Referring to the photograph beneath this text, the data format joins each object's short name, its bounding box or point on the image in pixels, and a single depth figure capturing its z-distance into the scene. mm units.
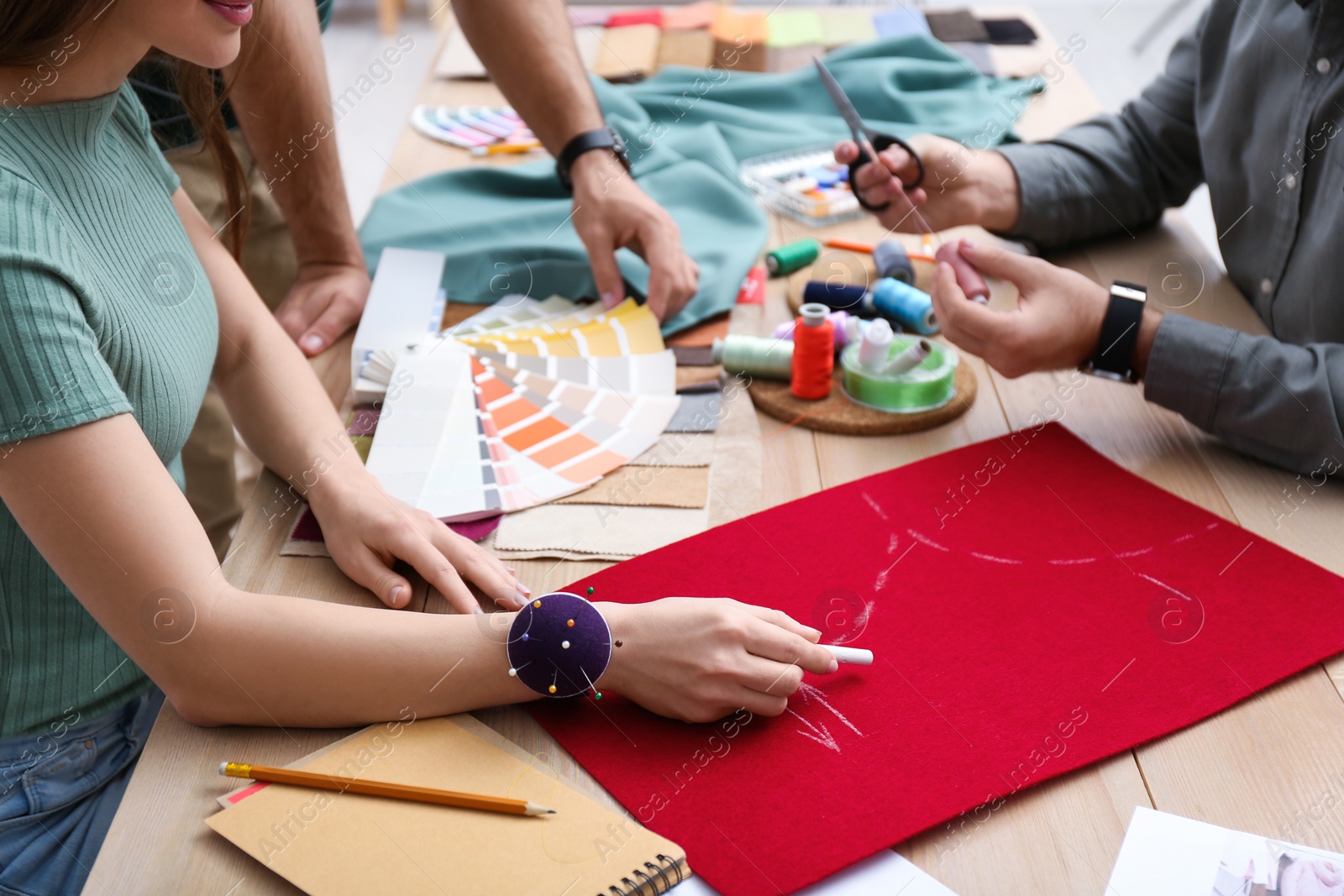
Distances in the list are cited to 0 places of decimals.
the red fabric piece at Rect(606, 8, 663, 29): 2441
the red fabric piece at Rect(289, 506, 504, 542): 1094
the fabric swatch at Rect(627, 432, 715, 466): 1219
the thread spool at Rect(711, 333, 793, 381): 1357
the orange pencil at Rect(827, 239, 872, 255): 1651
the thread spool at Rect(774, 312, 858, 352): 1390
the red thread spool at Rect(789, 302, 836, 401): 1303
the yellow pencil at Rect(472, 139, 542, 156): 1957
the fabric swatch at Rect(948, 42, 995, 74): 2212
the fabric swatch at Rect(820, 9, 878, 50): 2346
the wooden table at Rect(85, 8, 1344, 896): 761
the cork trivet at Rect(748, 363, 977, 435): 1290
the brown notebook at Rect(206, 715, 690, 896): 740
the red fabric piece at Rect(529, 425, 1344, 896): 803
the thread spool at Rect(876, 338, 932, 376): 1316
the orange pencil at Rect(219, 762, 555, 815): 790
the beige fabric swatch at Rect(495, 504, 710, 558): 1089
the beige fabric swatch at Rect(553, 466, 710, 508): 1155
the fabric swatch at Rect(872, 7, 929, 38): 2336
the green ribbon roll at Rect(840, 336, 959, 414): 1310
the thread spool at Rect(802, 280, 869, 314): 1492
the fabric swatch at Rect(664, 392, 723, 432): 1277
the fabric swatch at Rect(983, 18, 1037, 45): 2369
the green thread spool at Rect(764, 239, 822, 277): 1603
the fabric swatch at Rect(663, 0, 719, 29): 2414
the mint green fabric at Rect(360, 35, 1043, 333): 1571
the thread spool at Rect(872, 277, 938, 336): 1441
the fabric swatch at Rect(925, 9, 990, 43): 2352
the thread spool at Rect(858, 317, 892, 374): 1320
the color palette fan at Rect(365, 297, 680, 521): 1160
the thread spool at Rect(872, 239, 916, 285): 1550
